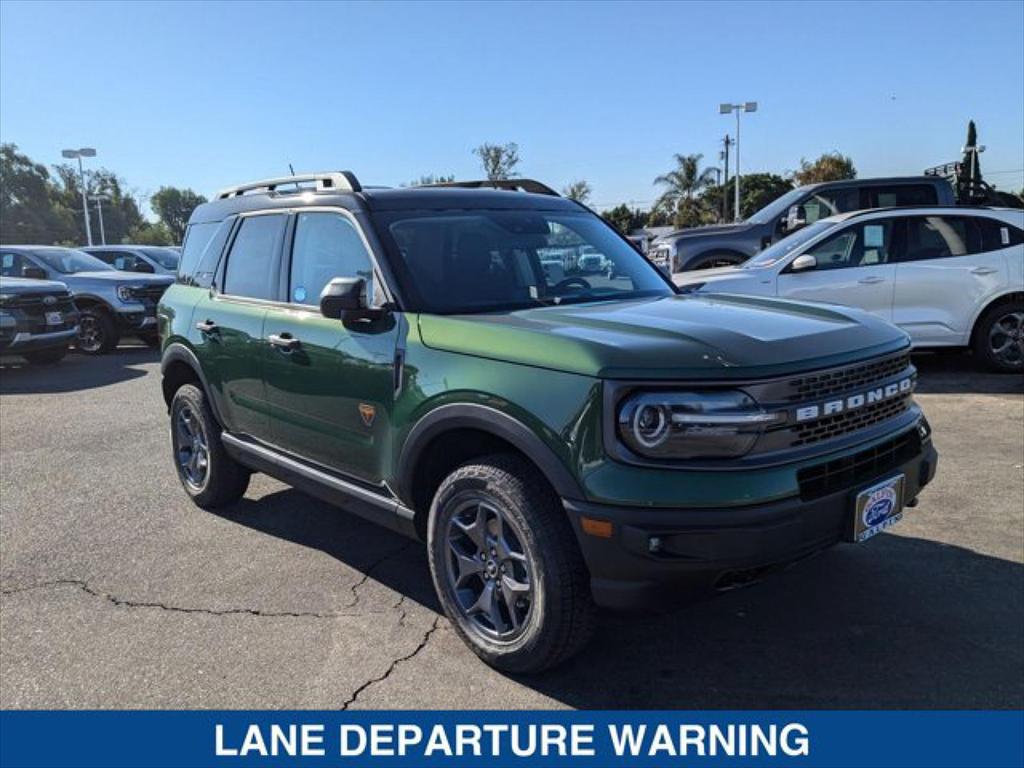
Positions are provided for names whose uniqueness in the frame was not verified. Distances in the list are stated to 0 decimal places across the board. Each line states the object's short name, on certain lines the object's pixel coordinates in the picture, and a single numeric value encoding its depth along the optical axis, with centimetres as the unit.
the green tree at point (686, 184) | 5200
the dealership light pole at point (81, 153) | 3991
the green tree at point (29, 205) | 8850
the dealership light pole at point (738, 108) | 3647
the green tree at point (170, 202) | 10354
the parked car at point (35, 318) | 1097
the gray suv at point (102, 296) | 1305
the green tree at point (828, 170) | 4975
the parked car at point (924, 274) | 845
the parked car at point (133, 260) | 1612
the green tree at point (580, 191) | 5634
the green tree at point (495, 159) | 5056
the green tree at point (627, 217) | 5325
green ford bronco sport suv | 262
